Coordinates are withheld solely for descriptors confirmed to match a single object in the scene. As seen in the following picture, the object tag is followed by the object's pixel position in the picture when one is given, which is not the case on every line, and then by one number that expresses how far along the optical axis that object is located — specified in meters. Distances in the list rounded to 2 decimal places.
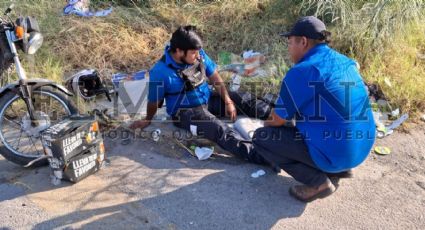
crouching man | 2.87
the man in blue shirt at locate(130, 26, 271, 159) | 3.75
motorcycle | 3.54
